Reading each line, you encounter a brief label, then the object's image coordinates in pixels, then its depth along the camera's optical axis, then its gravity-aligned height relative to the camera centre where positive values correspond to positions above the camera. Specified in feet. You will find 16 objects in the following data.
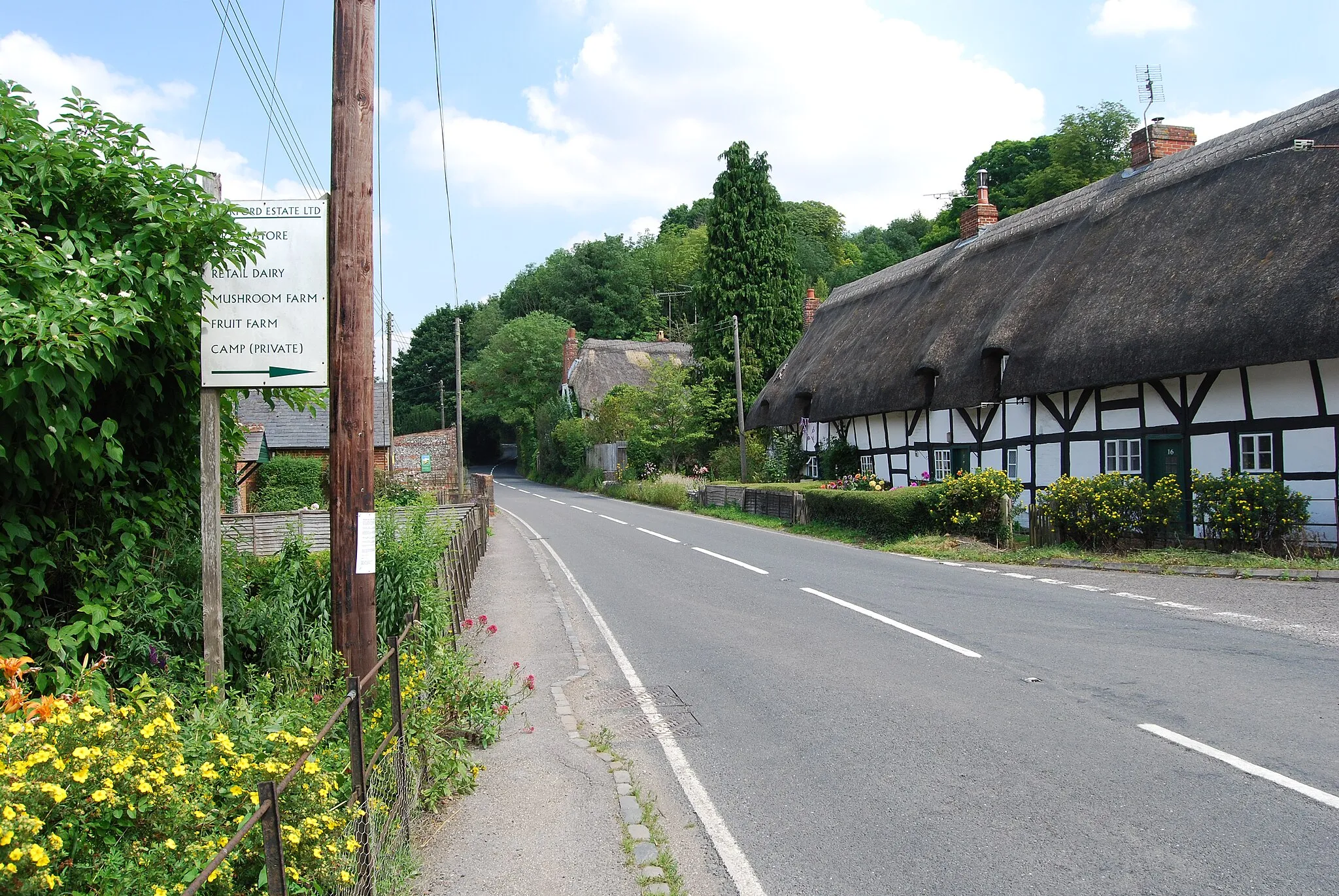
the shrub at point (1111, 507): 50.01 -2.83
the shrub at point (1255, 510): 45.91 -2.88
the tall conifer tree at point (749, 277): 141.59 +29.31
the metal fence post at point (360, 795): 12.78 -4.56
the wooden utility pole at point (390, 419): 112.98 +6.47
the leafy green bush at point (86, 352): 15.49 +2.23
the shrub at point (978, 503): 58.13 -2.86
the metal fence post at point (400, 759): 15.78 -5.14
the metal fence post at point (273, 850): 8.84 -3.67
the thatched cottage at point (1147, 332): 47.96 +7.86
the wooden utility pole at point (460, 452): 106.83 +1.91
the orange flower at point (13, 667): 13.41 -2.88
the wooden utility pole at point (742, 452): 111.96 +1.39
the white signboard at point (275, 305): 18.51 +3.42
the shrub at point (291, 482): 98.12 -1.13
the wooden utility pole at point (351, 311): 18.15 +3.21
